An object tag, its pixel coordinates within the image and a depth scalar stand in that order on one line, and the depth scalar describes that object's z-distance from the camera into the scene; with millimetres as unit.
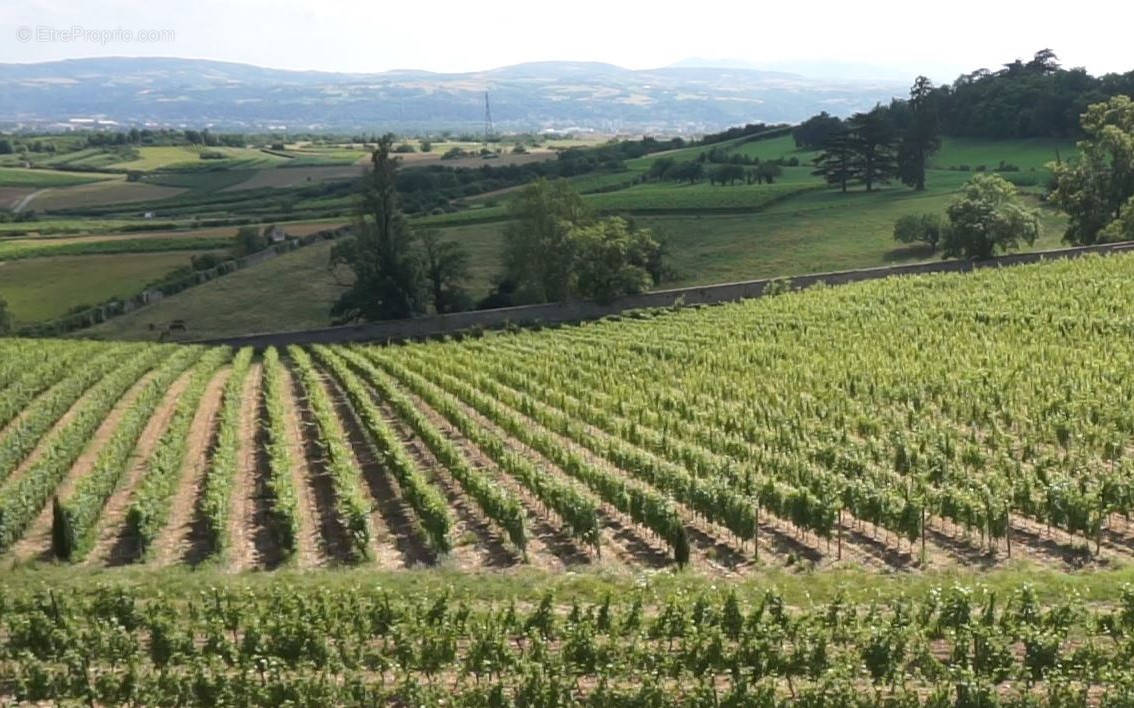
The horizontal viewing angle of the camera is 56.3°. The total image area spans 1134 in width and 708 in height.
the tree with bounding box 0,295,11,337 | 62969
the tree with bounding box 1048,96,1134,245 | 67250
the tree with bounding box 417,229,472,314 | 66688
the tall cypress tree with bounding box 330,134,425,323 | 62531
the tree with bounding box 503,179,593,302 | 63906
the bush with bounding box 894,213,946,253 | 69688
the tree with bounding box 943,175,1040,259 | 60375
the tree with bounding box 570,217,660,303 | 60156
